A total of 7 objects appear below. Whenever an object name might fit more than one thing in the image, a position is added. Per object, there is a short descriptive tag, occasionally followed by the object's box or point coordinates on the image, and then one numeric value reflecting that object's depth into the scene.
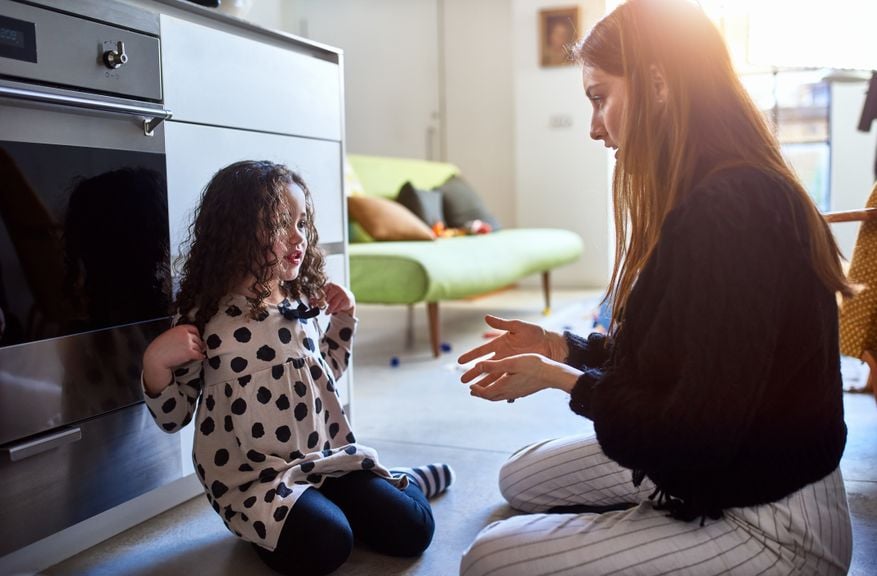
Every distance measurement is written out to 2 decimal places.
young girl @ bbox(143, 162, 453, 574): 1.32
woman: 0.92
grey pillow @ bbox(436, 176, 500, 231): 4.62
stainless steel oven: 1.24
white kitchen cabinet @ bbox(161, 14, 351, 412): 1.55
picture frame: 5.59
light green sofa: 3.14
